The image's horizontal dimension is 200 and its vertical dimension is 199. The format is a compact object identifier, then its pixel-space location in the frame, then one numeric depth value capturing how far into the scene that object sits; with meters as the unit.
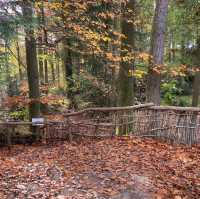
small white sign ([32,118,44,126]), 8.35
